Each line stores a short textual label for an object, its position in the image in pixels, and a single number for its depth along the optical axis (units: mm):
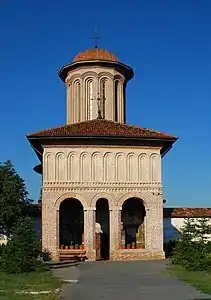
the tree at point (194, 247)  25867
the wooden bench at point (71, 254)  33750
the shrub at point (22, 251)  25391
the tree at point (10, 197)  38438
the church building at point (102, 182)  34312
